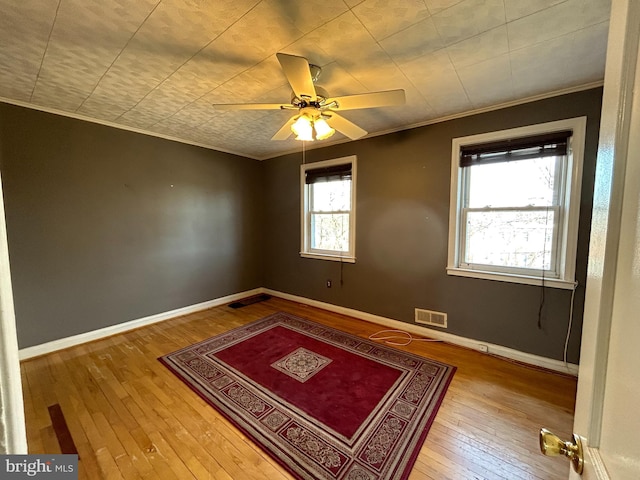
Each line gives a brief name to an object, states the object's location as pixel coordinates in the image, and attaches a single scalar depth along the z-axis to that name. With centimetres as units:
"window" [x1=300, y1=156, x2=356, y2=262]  359
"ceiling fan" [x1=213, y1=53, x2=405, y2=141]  148
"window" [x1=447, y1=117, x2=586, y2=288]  223
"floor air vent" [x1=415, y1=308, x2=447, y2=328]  289
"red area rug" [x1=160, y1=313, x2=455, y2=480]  153
